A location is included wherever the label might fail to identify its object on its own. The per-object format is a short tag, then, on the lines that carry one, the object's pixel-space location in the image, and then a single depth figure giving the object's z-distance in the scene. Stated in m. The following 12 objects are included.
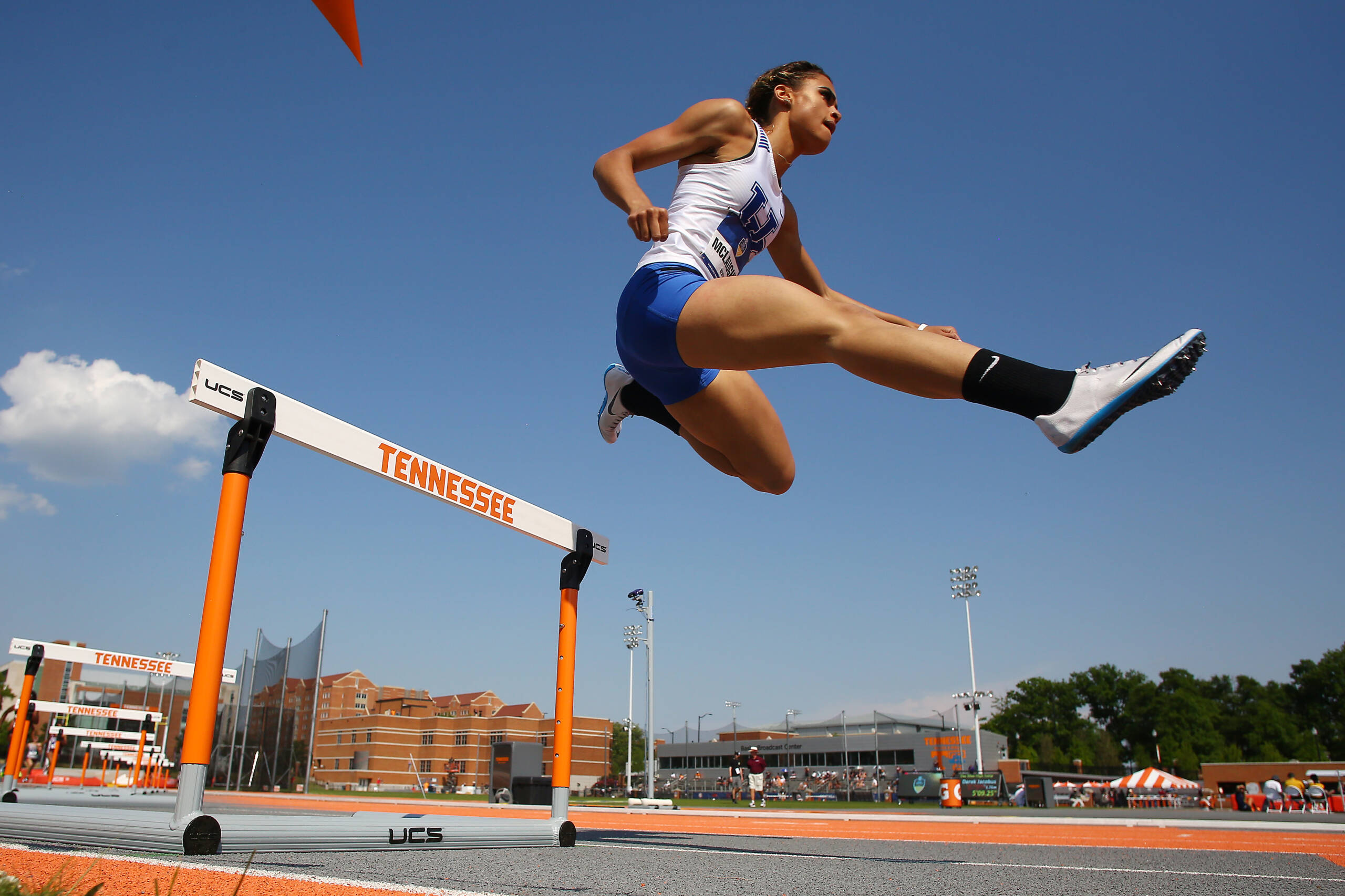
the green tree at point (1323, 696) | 56.22
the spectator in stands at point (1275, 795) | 22.06
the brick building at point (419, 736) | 70.56
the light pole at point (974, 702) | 34.56
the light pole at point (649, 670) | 20.53
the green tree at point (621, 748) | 78.38
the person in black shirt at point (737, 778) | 24.27
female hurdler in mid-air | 1.78
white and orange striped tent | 32.44
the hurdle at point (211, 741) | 3.07
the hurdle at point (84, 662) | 8.66
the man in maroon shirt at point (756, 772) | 20.77
